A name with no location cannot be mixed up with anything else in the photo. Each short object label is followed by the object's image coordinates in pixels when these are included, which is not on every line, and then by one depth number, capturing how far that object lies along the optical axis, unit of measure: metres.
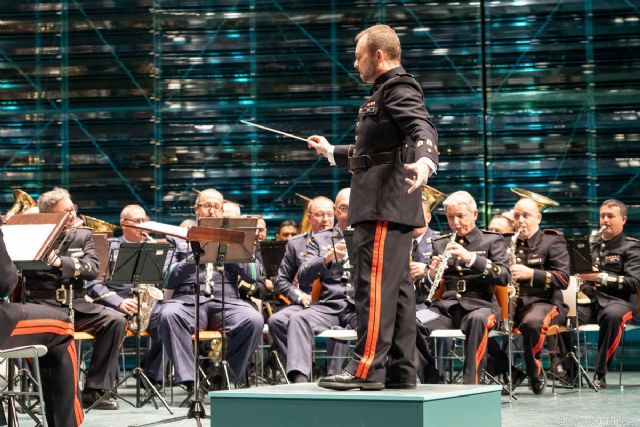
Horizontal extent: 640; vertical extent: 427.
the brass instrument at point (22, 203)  15.35
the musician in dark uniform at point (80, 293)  11.61
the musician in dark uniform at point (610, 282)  14.05
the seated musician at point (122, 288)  13.53
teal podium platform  6.70
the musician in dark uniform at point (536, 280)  12.88
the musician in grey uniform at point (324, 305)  11.94
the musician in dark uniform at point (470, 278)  11.42
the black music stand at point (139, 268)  11.83
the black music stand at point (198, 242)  9.23
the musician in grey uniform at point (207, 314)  12.13
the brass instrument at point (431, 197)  13.67
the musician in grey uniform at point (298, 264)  12.74
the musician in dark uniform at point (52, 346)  8.20
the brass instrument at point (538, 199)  14.21
